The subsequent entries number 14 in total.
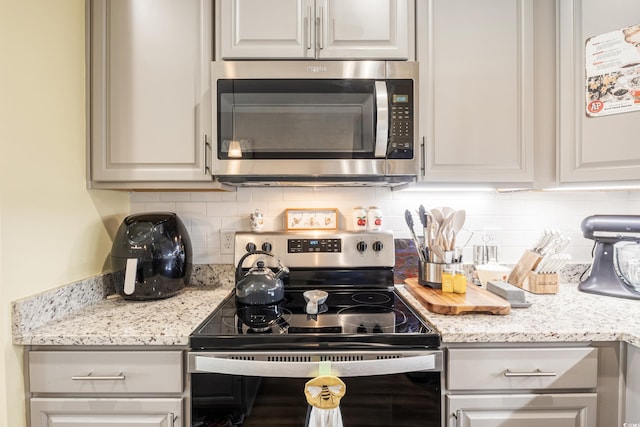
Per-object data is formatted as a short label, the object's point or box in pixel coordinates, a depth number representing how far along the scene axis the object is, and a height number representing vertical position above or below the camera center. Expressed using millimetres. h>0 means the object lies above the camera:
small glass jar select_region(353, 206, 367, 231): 1667 -49
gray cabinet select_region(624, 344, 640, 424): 1029 -535
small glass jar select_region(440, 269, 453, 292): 1371 -288
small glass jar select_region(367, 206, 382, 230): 1665 -44
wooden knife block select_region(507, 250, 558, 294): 1502 -308
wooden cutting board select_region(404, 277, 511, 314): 1199 -336
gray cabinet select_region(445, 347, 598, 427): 1064 -535
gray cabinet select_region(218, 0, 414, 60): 1352 +705
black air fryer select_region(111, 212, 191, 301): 1366 -192
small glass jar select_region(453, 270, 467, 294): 1354 -297
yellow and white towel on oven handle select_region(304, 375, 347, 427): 961 -523
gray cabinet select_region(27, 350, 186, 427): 1056 -539
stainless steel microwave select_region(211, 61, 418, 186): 1335 +356
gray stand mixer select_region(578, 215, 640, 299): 1466 -183
